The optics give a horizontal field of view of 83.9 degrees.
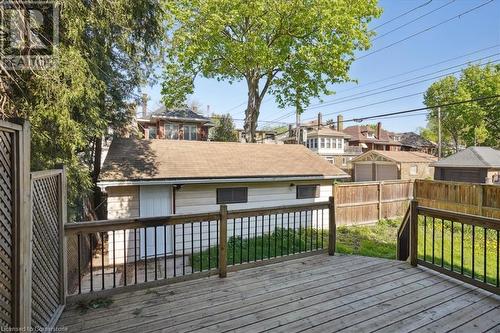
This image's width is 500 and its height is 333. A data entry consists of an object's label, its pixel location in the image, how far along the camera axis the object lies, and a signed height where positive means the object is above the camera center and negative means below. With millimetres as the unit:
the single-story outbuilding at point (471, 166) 15805 -31
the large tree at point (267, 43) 11836 +5677
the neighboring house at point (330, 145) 31438 +2386
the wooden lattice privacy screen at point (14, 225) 1714 -400
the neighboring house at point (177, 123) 20141 +3067
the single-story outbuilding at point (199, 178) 7566 -405
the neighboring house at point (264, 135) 31477 +3575
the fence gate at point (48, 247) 2287 -780
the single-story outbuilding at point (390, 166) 23033 -47
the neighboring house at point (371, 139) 36431 +3467
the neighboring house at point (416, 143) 40972 +3408
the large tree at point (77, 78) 4273 +1358
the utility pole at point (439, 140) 22627 +2045
